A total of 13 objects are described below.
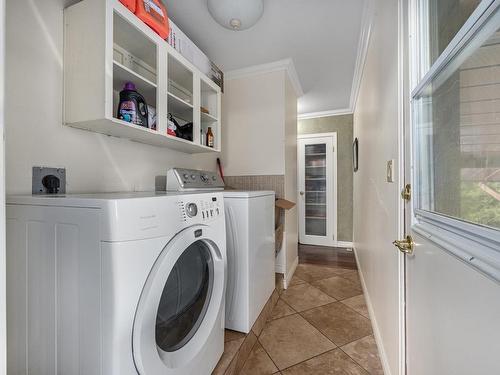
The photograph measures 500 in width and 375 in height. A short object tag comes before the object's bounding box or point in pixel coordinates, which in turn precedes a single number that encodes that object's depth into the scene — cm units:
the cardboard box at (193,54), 148
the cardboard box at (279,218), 223
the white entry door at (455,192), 46
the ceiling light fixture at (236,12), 145
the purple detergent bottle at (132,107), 121
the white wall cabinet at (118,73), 104
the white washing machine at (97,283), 64
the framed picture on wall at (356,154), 292
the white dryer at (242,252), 141
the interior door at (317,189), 394
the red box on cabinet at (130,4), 113
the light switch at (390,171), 115
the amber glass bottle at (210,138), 197
